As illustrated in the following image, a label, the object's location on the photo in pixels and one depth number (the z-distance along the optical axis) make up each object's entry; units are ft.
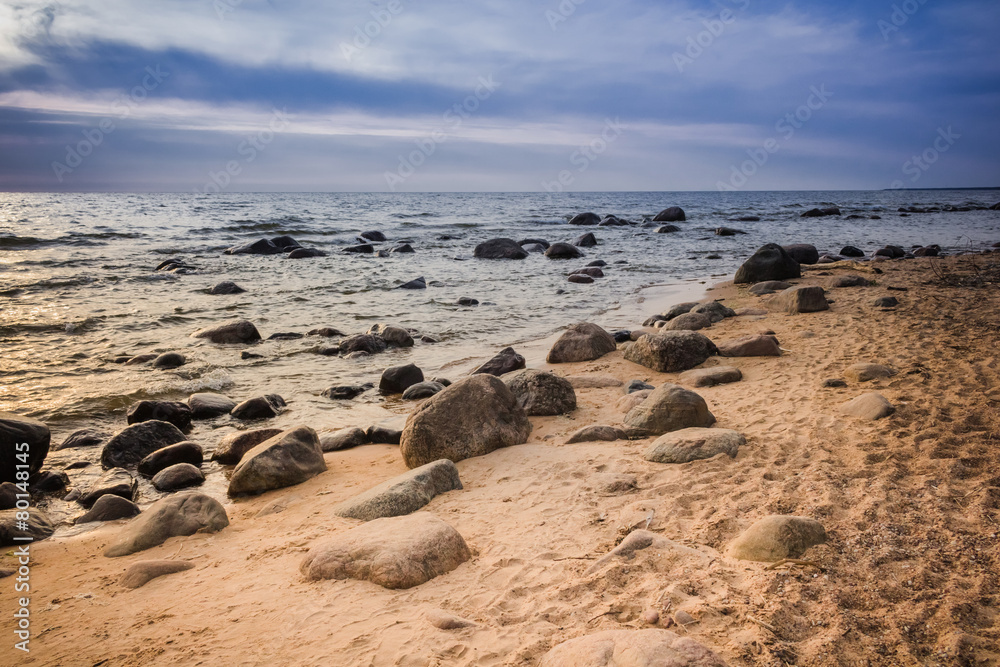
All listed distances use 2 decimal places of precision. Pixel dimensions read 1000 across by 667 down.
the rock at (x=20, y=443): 14.83
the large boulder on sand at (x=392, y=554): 9.59
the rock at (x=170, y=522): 11.98
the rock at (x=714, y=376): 19.62
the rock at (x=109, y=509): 13.66
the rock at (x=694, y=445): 13.29
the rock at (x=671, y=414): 15.24
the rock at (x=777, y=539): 9.16
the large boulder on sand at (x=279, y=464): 14.83
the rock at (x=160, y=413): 18.93
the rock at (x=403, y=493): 12.27
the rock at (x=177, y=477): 15.44
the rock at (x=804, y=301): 28.99
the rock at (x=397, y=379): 22.36
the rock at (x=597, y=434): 15.46
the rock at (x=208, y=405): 20.07
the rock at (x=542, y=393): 18.03
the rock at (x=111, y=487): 14.39
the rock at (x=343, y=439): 17.31
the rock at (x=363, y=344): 27.68
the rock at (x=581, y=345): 24.62
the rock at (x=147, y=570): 10.41
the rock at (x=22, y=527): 12.42
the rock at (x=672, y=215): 115.55
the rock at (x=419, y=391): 21.56
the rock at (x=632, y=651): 6.78
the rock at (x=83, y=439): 17.54
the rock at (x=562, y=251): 64.28
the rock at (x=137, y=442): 16.48
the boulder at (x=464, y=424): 15.21
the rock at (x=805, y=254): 49.80
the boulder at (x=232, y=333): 28.94
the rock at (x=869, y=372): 17.35
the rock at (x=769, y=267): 40.45
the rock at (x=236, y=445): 16.79
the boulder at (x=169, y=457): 16.17
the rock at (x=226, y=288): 41.45
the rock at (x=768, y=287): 36.62
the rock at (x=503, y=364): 22.59
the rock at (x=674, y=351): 22.04
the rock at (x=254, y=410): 19.92
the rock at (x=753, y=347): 22.07
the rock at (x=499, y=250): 63.82
